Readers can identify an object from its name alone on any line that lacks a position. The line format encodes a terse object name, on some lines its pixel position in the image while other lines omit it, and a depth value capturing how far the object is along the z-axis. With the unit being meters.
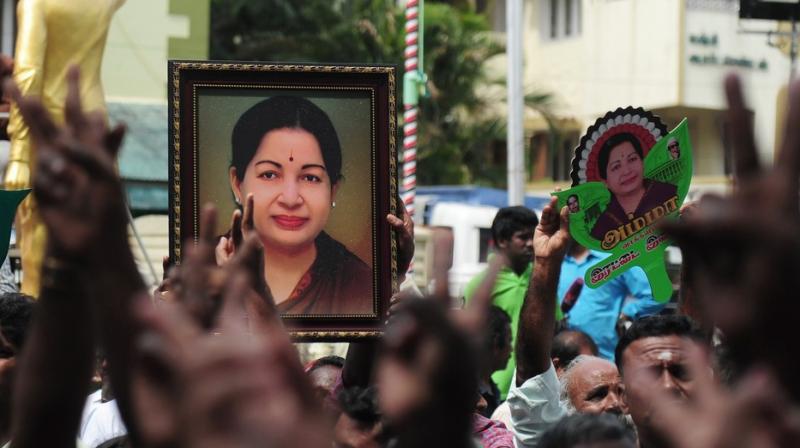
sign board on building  21.91
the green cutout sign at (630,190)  7.91
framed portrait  7.26
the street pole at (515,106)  21.21
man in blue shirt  11.63
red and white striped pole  13.79
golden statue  12.83
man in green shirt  11.83
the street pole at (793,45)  22.37
